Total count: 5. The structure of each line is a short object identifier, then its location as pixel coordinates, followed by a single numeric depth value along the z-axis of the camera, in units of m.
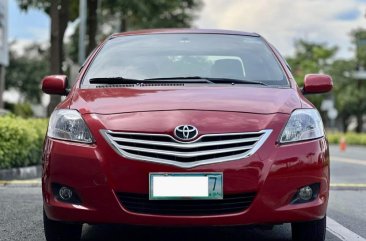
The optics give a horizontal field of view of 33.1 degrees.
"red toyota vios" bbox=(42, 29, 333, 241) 3.54
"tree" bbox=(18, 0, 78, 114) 14.00
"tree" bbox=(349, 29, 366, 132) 49.59
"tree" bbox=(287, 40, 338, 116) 51.06
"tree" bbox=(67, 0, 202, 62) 18.17
